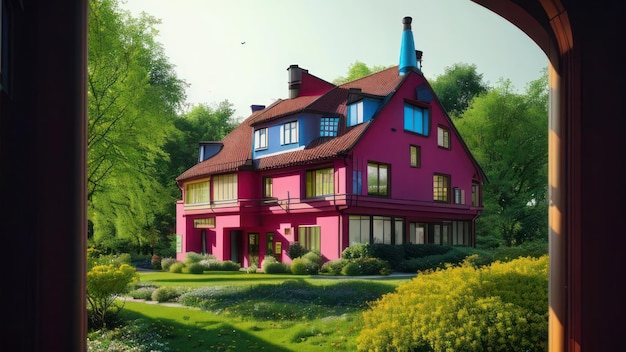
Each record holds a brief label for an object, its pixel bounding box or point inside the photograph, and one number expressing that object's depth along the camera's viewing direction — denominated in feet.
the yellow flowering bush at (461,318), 14.48
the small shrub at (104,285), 20.24
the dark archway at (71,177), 7.22
